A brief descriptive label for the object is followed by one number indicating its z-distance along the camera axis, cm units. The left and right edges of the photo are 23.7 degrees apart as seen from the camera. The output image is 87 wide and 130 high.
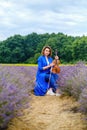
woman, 516
